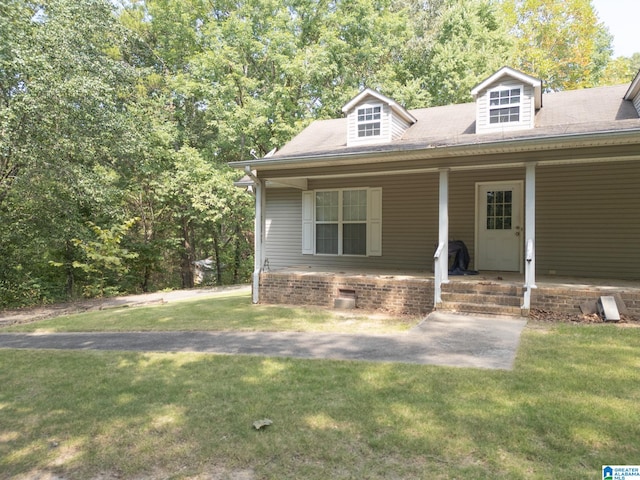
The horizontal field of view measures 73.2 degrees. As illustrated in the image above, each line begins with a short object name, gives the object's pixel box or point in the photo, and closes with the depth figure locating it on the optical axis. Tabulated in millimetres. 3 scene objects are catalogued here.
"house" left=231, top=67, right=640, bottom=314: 7480
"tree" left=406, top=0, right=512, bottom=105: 18078
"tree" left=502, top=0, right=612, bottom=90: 22297
